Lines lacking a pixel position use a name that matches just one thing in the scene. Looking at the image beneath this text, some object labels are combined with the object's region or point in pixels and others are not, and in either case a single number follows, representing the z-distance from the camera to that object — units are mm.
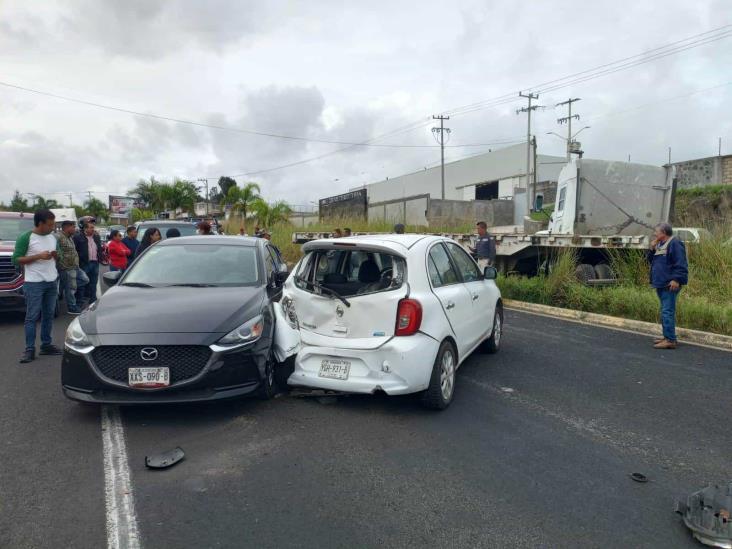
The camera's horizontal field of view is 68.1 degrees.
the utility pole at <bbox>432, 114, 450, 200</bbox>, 54344
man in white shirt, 6469
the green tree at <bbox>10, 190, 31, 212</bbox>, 77506
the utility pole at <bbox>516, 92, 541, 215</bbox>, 37062
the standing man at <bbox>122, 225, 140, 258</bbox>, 11052
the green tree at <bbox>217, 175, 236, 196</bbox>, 77712
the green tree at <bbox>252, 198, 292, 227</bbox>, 32250
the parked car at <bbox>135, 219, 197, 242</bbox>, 13070
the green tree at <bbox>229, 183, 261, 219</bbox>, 36306
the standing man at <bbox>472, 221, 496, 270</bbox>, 11305
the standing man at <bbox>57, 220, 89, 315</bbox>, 9109
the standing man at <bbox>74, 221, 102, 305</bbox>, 10023
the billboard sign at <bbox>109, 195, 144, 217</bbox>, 79375
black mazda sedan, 4305
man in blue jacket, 7113
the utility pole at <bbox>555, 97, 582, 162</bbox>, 50388
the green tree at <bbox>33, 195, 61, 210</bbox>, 79006
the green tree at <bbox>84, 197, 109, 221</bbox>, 90375
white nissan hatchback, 4594
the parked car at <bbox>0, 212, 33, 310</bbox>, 8789
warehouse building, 27438
